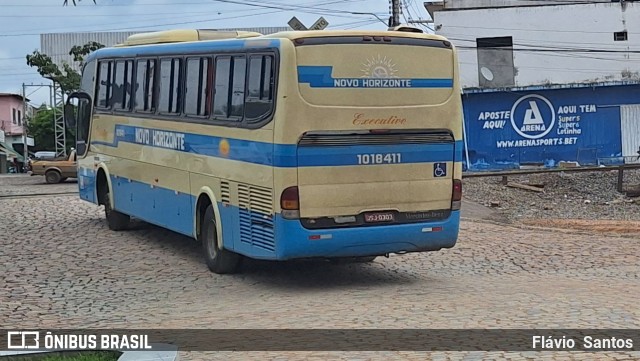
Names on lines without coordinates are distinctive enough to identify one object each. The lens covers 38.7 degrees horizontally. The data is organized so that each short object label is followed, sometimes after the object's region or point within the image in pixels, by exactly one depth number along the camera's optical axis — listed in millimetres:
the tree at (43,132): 75875
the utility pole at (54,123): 68625
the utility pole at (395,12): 30531
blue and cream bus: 10789
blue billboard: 35281
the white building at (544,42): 50281
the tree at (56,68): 56778
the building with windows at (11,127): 70938
